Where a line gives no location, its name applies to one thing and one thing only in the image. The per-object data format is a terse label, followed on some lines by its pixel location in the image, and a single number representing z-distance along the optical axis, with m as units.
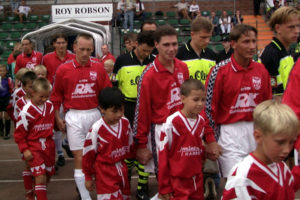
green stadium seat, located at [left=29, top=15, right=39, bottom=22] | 22.58
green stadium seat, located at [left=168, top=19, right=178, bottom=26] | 21.07
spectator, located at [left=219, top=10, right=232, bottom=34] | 18.91
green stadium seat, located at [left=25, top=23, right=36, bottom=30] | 21.23
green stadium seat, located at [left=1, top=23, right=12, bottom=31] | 21.64
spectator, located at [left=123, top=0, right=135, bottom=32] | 18.64
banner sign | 17.00
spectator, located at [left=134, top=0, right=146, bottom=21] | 19.84
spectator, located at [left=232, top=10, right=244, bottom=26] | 18.55
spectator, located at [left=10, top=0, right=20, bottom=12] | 23.08
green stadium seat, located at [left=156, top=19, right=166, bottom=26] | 20.88
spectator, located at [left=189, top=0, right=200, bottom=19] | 20.82
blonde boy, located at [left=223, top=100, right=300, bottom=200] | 2.41
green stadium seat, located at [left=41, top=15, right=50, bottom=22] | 22.23
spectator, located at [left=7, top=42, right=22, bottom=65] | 12.16
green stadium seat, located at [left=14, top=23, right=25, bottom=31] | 21.47
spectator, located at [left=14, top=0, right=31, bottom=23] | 22.37
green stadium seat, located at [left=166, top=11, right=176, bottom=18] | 22.55
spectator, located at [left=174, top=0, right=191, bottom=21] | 21.50
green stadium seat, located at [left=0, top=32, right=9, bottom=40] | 20.72
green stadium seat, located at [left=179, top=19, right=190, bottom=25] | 20.89
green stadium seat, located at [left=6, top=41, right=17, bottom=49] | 19.78
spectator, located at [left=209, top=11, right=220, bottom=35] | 19.34
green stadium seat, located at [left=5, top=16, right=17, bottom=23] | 22.66
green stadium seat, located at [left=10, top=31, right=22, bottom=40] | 20.41
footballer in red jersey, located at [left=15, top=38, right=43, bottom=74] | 8.76
